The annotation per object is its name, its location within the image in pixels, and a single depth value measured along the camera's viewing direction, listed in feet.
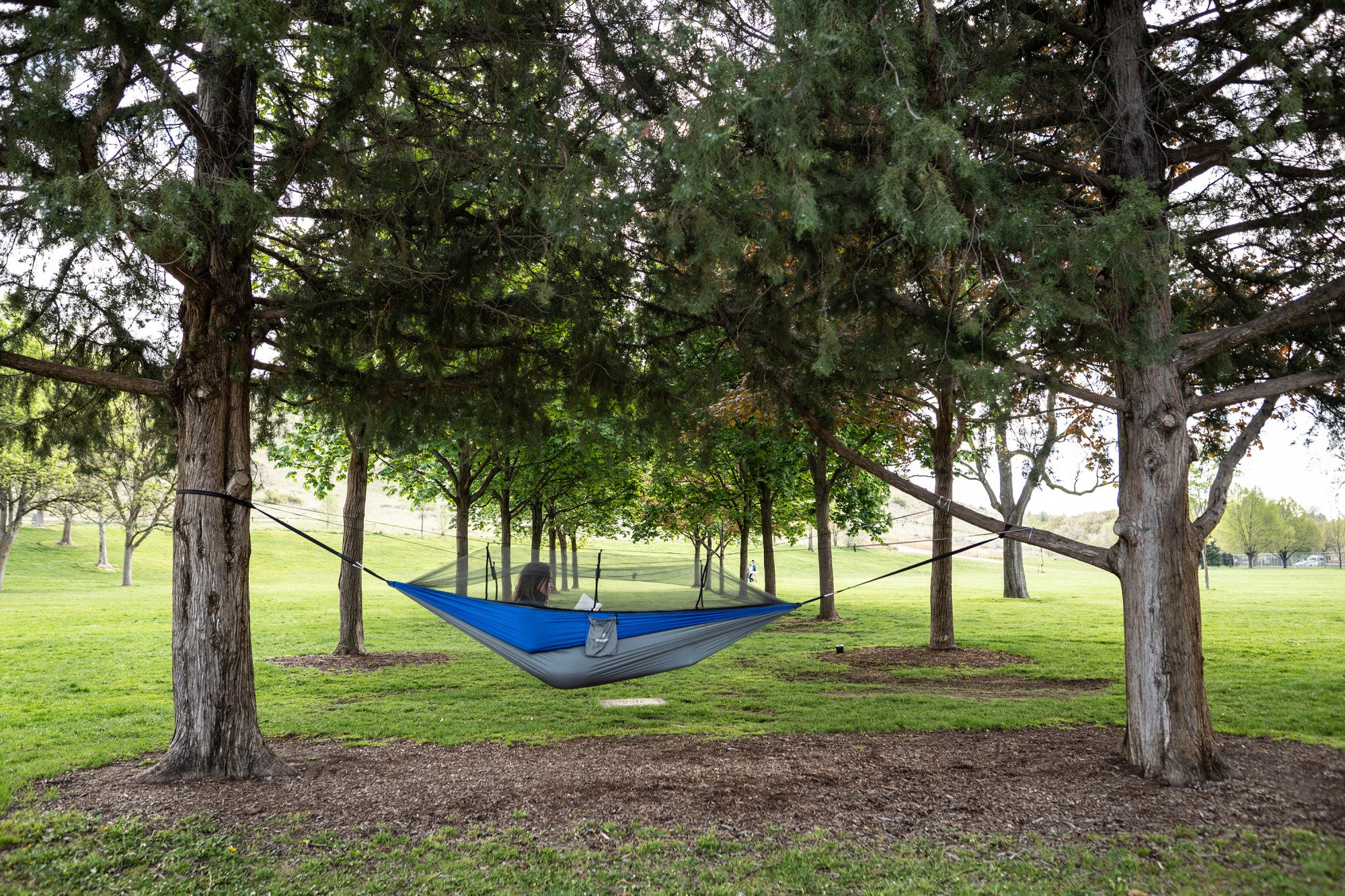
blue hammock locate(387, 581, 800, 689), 17.35
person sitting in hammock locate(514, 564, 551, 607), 18.95
